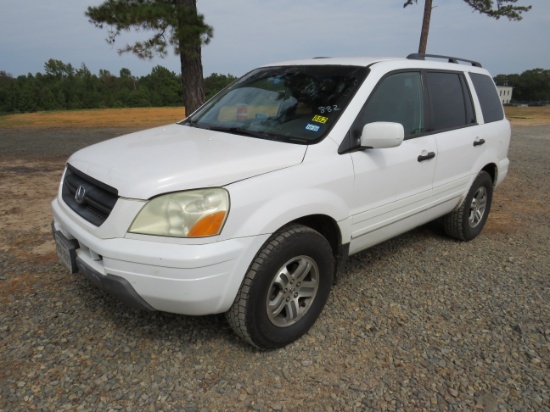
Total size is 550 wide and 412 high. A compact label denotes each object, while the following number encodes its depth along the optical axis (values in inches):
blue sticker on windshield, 110.0
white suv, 85.6
